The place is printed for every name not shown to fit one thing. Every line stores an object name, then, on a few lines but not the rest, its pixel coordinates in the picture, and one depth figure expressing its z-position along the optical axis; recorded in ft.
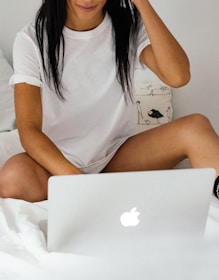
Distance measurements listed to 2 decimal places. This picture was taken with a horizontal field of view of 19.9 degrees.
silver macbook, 3.84
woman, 5.14
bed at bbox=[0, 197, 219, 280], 3.85
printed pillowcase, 7.30
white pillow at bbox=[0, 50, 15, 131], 6.79
